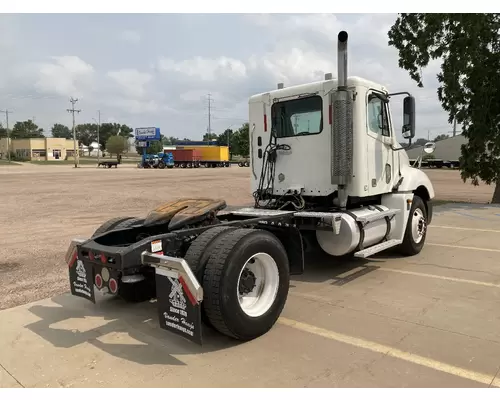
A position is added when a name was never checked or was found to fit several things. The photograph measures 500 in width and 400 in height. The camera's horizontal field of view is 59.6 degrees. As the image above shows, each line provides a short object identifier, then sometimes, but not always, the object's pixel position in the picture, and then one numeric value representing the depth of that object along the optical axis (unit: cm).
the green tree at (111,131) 15225
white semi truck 379
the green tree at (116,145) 9569
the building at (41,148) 10419
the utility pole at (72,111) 8031
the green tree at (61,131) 18912
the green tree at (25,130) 13950
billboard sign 7838
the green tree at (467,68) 1534
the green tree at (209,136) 13662
